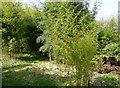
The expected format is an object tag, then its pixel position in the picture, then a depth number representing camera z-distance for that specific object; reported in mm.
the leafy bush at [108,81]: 2751
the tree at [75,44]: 2374
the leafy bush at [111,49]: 4246
